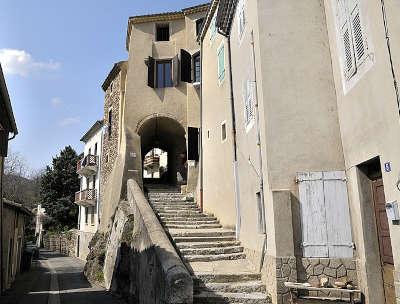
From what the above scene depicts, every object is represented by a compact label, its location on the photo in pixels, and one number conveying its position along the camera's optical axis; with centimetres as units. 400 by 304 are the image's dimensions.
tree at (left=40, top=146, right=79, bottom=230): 3981
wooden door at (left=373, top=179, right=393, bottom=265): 655
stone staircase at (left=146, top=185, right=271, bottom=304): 753
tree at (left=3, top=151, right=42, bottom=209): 3903
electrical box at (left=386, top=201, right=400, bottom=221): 569
